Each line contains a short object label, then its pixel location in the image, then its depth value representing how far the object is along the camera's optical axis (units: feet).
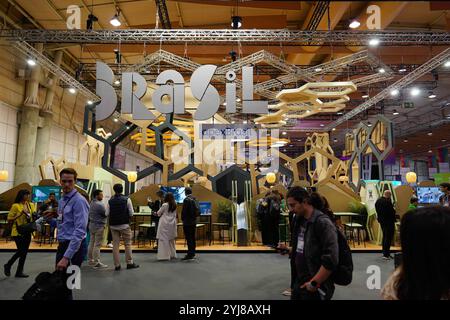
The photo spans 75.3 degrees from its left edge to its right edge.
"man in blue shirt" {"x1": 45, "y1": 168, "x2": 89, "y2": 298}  8.18
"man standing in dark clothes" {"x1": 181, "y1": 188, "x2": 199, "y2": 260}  19.70
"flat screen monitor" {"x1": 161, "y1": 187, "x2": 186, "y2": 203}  27.11
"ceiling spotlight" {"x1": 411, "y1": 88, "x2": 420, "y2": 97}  36.25
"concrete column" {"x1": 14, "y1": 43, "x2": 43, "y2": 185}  32.45
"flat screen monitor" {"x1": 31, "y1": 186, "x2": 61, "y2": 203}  25.40
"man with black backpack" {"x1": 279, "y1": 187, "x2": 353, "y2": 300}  5.65
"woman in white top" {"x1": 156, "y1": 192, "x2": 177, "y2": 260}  19.17
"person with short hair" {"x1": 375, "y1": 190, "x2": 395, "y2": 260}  19.97
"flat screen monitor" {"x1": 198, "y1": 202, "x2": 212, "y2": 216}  25.23
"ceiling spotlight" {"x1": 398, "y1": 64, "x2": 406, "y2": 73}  33.53
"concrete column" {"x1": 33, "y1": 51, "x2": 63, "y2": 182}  35.27
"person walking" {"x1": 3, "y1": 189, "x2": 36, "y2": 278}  14.46
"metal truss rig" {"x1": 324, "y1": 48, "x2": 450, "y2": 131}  27.27
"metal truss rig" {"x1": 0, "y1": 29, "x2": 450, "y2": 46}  23.73
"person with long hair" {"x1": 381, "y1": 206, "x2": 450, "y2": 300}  2.83
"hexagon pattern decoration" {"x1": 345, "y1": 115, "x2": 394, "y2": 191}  27.07
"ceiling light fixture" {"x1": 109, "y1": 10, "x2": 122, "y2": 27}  24.12
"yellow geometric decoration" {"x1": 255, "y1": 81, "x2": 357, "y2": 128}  27.48
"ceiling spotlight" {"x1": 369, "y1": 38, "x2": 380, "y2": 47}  24.04
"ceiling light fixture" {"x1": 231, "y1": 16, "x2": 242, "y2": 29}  24.91
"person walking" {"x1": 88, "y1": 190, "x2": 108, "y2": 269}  17.43
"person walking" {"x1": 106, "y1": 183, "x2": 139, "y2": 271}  16.76
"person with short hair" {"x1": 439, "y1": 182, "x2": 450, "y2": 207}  16.15
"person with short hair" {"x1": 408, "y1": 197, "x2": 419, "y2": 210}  23.84
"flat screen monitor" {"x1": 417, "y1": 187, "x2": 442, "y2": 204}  35.22
